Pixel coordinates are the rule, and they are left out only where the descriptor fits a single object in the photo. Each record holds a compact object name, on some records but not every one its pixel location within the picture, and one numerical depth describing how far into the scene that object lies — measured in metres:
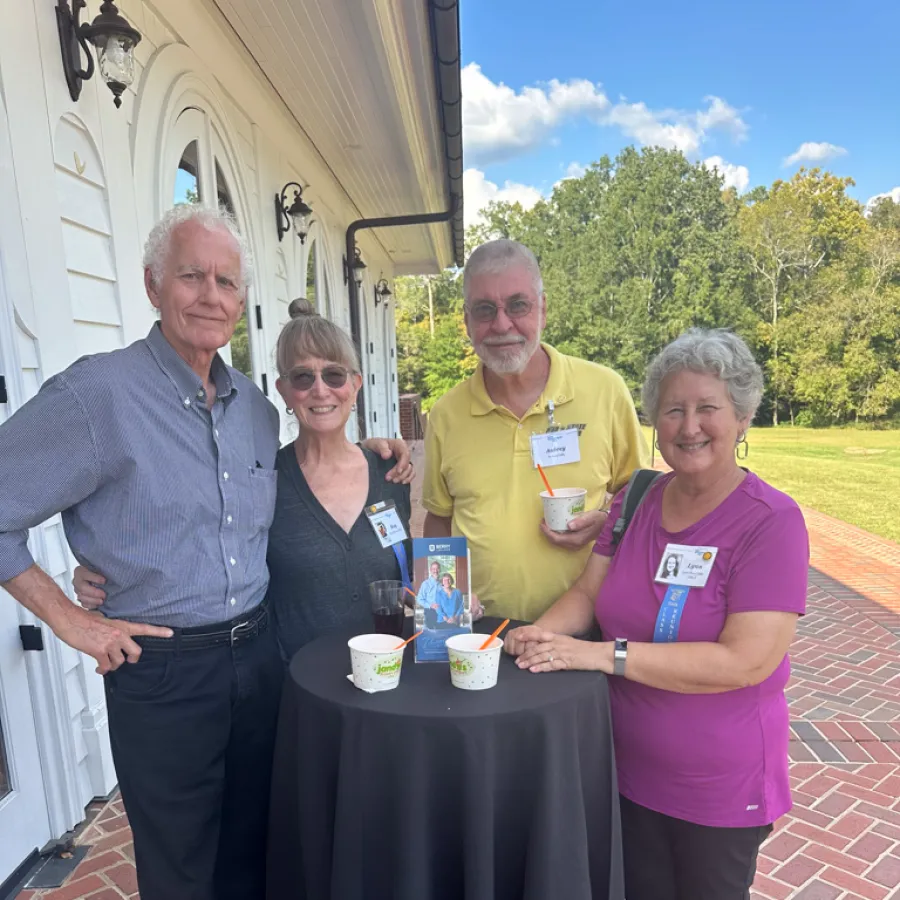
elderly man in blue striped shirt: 1.38
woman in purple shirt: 1.41
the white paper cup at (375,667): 1.39
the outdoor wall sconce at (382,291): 12.30
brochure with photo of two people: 1.54
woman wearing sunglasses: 1.81
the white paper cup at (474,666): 1.39
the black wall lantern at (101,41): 2.30
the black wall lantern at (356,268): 8.57
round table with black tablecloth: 1.29
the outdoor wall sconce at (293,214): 5.39
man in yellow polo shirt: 1.97
